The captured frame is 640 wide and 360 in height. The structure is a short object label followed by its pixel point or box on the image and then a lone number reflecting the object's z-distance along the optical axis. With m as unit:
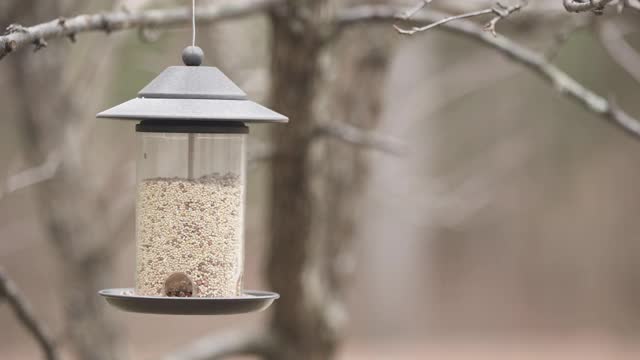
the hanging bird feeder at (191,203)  6.34
